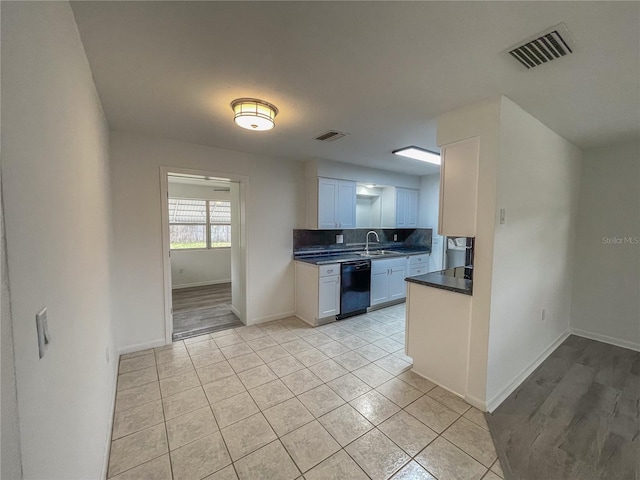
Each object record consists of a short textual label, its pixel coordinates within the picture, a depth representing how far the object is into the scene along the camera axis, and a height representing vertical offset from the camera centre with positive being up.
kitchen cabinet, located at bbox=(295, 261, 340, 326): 3.80 -0.99
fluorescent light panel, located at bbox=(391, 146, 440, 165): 3.43 +0.96
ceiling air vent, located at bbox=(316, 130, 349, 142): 2.89 +0.98
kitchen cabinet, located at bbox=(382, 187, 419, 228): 5.18 +0.37
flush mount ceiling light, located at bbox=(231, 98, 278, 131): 2.13 +0.89
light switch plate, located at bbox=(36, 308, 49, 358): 0.80 -0.33
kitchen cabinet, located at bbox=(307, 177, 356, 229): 4.11 +0.34
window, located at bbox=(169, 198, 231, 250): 6.11 -0.01
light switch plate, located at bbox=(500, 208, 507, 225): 2.08 +0.08
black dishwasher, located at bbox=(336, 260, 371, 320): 4.04 -0.97
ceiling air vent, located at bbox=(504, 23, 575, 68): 1.36 +0.98
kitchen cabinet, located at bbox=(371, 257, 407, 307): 4.41 -0.93
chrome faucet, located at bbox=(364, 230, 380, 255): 5.11 -0.35
